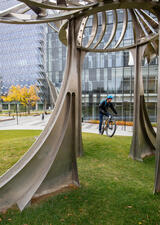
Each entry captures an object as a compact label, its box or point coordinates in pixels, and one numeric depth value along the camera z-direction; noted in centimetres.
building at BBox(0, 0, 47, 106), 7106
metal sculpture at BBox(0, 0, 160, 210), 418
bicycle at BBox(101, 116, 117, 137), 1026
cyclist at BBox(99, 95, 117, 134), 992
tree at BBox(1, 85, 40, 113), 4459
